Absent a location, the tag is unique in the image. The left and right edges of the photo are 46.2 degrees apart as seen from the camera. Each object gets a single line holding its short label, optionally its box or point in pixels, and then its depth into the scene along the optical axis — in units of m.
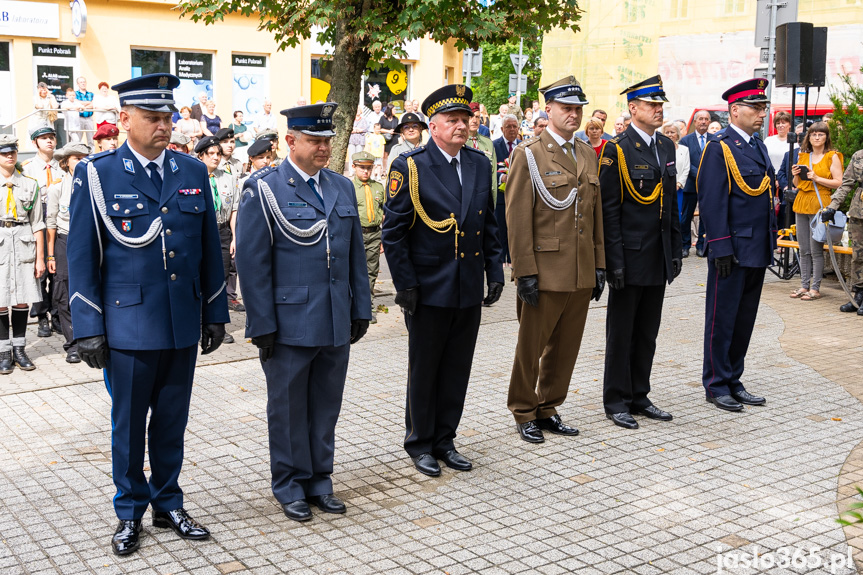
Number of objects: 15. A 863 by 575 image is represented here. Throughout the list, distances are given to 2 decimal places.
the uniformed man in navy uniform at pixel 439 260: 6.01
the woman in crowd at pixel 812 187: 12.16
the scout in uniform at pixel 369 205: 10.68
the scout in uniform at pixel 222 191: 10.49
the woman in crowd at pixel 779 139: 15.83
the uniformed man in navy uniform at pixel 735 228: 7.52
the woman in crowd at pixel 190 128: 19.73
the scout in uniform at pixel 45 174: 9.71
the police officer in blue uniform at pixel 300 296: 5.21
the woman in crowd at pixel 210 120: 21.14
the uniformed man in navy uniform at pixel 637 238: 7.04
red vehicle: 20.42
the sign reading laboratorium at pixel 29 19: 22.58
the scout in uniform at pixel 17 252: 8.76
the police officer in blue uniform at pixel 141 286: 4.81
